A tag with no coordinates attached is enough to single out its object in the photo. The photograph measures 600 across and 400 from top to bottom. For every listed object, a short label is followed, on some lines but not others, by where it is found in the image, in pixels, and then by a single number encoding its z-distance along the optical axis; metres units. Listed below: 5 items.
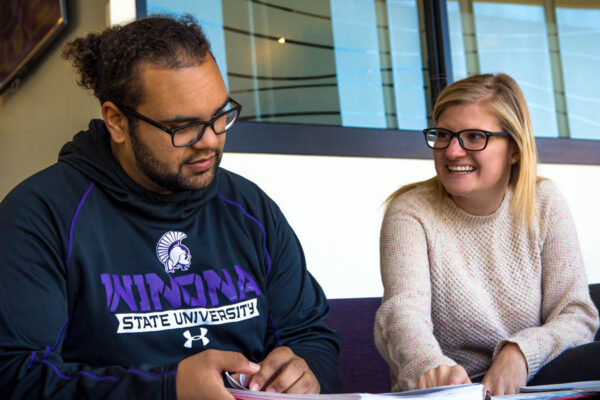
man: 1.04
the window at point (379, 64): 2.70
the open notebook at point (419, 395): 0.82
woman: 1.62
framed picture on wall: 2.71
